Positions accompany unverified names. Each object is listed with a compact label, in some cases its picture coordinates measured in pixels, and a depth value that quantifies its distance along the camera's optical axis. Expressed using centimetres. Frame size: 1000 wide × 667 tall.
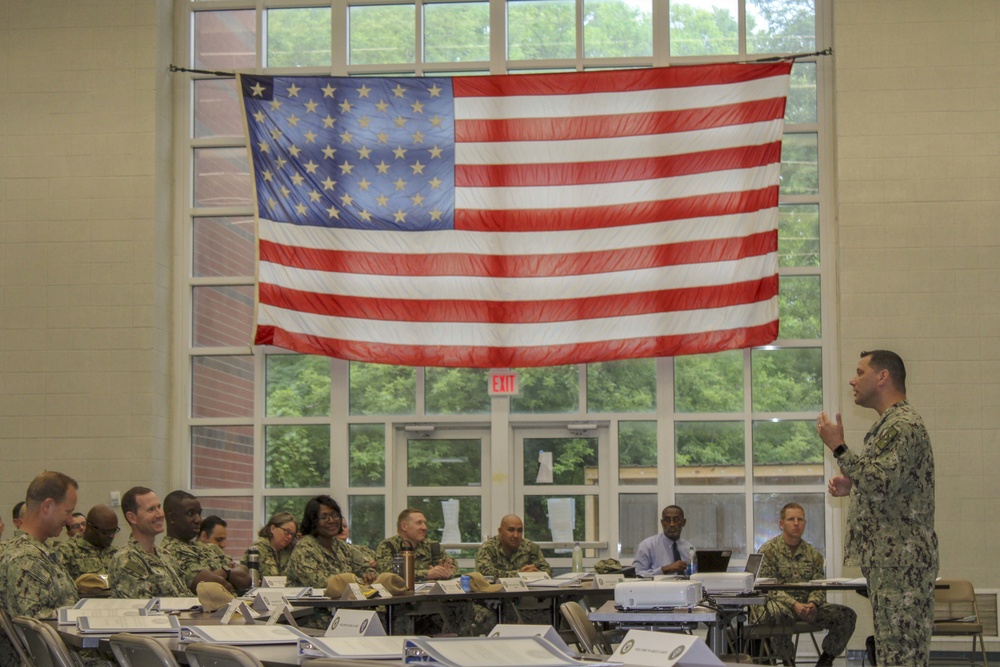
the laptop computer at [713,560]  731
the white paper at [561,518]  1055
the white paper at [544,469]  1070
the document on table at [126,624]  363
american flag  1044
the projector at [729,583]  581
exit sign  1070
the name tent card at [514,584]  738
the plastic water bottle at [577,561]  840
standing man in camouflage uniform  480
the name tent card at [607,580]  753
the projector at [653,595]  462
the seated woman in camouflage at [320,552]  759
